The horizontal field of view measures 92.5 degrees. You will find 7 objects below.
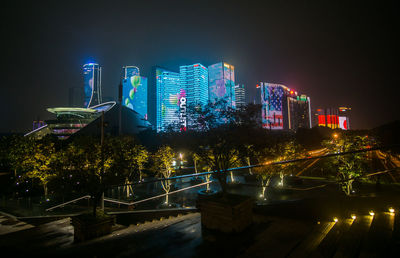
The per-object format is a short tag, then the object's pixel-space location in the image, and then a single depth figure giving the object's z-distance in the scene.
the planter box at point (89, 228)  5.38
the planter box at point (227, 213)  3.88
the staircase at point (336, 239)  2.66
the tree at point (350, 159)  12.22
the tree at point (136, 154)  14.90
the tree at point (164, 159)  17.36
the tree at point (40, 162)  16.83
